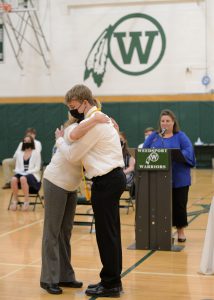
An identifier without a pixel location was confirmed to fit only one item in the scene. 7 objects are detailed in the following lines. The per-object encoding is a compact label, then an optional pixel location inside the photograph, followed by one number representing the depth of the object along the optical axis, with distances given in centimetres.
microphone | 785
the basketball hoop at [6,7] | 1989
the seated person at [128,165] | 1077
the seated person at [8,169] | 1498
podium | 760
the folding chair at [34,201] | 1157
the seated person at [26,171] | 1139
